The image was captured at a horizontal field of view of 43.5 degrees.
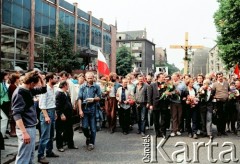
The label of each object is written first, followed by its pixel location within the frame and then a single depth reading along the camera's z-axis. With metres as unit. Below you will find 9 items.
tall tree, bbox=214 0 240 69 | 26.27
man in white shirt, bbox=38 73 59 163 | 6.45
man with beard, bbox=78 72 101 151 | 7.91
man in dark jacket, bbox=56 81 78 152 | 7.50
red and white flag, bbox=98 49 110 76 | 12.50
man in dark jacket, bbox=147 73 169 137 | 9.78
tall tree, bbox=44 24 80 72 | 27.19
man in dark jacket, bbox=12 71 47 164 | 4.65
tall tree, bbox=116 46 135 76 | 62.03
